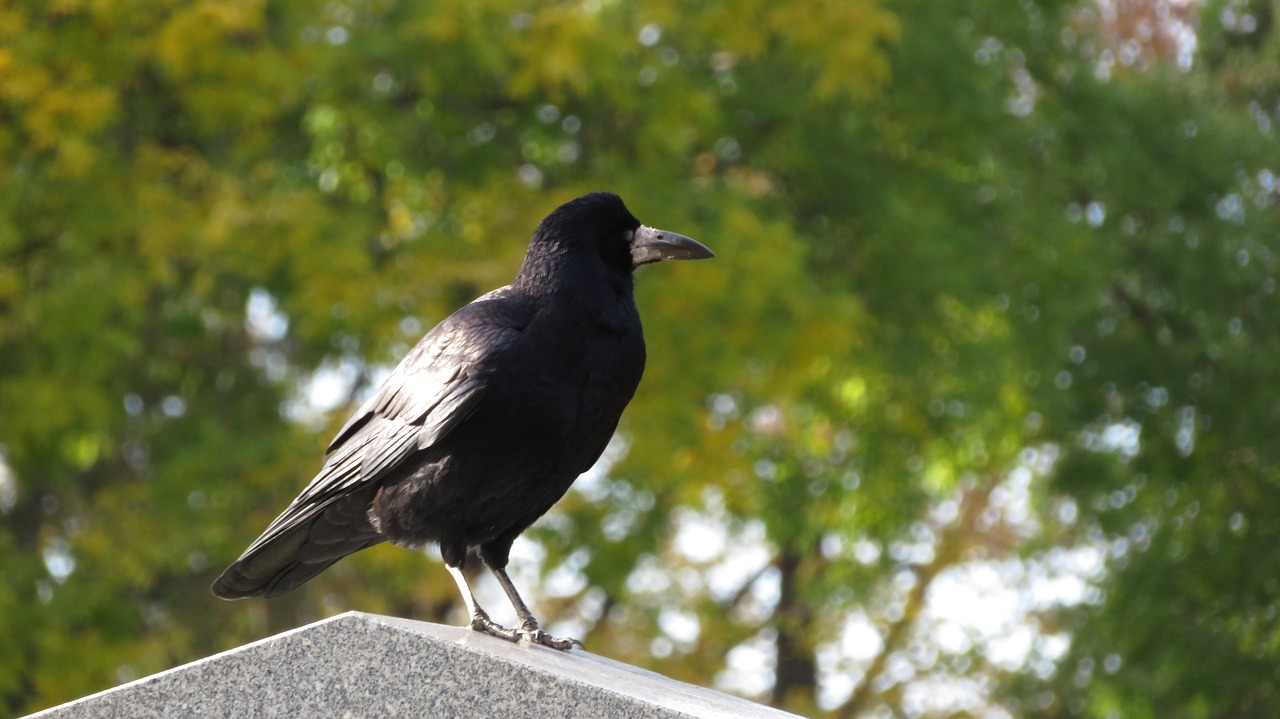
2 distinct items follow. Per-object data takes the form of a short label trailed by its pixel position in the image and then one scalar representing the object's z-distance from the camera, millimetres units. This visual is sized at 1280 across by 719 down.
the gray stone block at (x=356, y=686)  8562
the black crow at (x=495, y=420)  9758
